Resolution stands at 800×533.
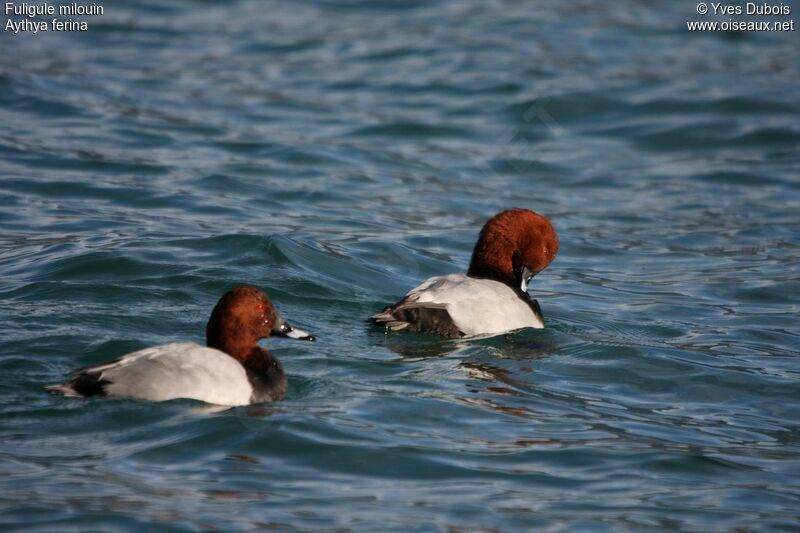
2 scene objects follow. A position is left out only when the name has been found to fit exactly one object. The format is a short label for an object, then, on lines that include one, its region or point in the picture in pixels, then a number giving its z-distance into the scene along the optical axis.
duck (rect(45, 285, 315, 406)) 15.66
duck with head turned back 19.81
